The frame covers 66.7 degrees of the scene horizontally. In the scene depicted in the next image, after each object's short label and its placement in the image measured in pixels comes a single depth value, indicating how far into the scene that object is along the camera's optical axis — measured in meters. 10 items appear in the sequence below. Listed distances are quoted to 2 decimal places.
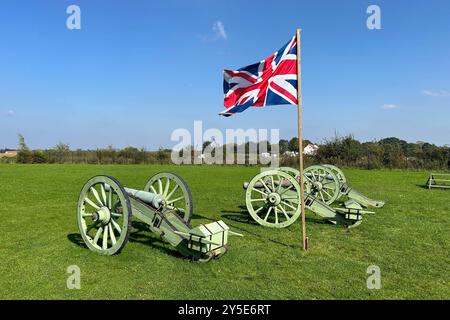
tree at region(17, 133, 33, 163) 43.29
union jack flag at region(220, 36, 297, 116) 5.75
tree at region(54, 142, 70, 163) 43.47
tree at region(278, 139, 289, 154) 37.93
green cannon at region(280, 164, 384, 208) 9.91
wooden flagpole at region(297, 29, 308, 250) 5.63
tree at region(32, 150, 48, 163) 43.50
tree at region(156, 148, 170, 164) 40.84
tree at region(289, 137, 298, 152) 40.34
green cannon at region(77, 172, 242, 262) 5.04
